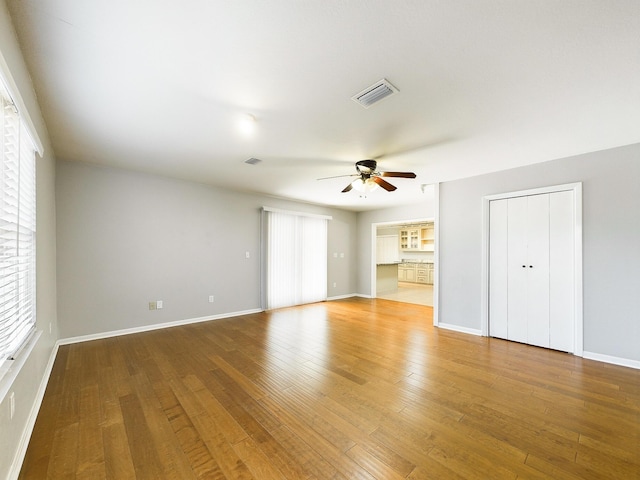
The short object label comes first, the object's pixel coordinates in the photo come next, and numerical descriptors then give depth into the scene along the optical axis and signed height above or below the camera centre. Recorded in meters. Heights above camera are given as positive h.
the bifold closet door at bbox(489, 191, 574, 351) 3.37 -0.41
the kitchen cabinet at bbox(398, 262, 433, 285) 10.38 -1.35
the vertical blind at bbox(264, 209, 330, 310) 5.66 -0.44
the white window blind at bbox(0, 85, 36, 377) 1.42 +0.05
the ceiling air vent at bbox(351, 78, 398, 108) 1.90 +1.14
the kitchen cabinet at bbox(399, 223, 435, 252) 10.84 +0.13
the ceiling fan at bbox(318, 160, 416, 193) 3.29 +0.80
